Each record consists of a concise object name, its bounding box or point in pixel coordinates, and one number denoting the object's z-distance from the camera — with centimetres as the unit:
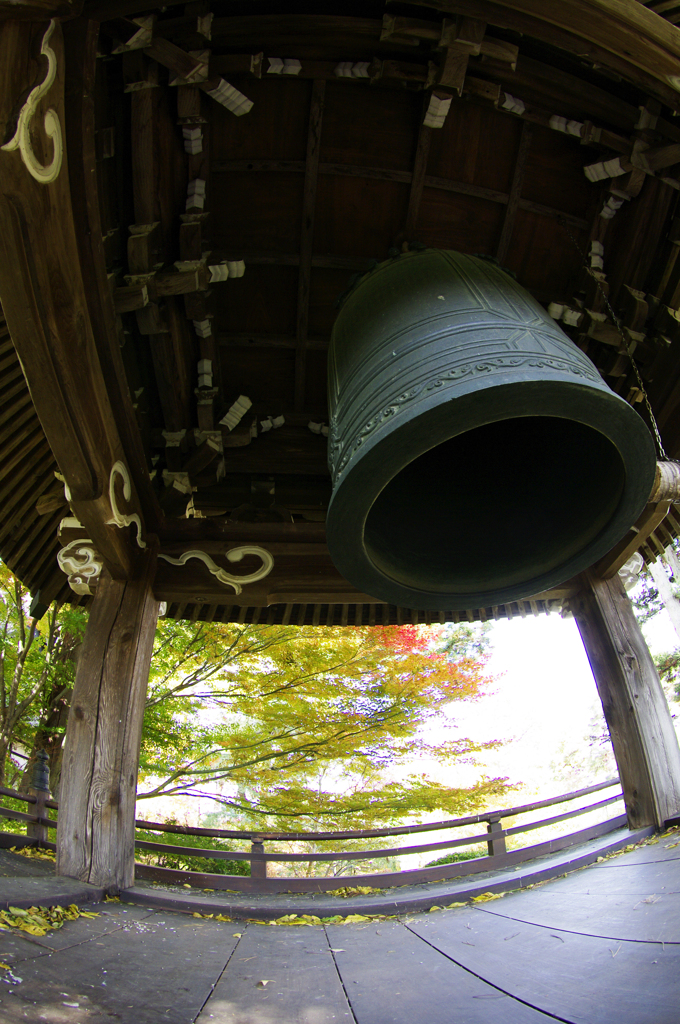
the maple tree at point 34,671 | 721
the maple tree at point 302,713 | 739
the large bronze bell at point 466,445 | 175
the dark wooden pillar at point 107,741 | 278
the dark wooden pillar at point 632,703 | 338
